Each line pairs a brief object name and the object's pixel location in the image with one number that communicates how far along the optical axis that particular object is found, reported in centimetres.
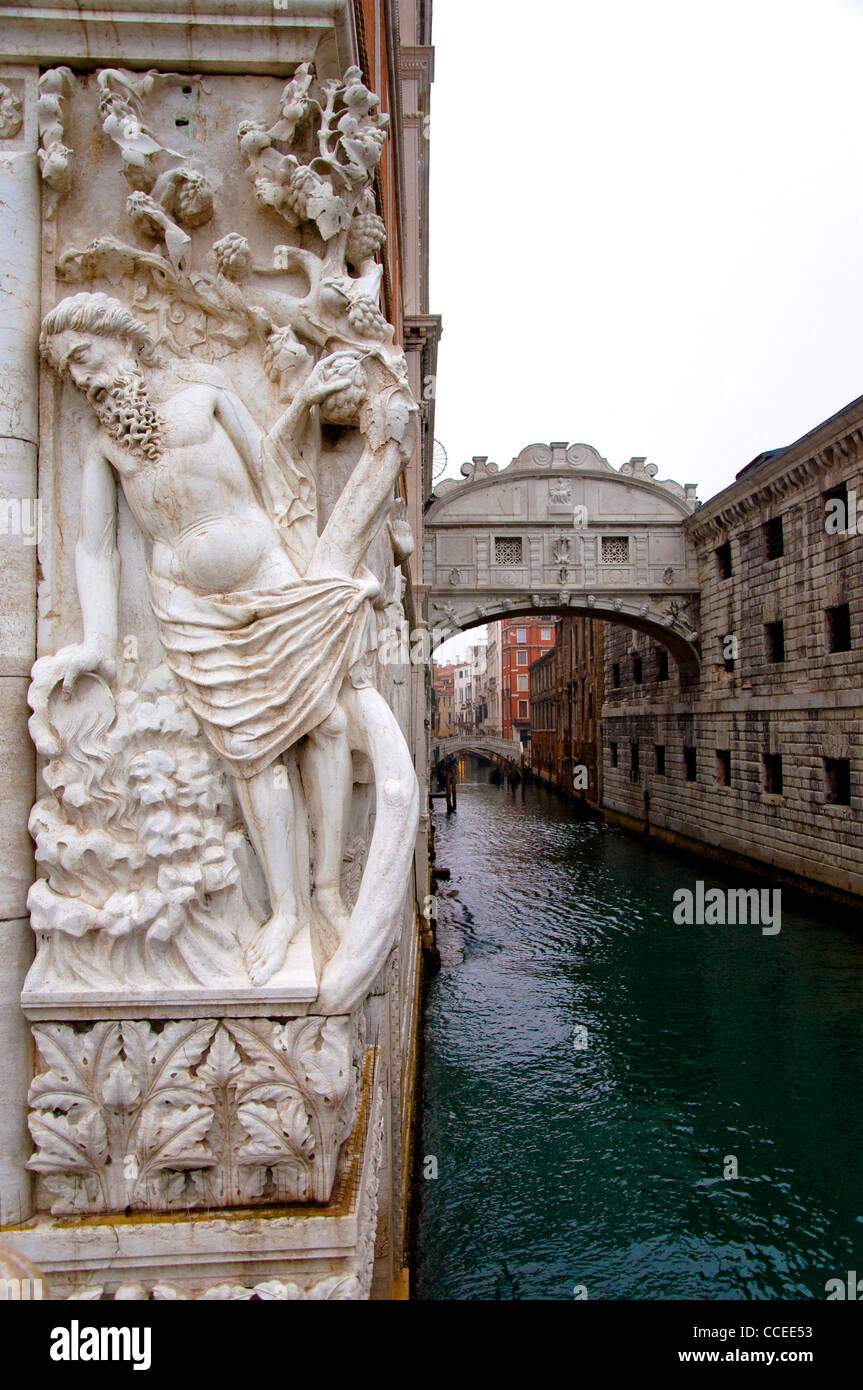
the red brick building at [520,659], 6888
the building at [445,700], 9258
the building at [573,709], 3356
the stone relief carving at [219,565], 237
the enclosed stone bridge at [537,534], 1953
